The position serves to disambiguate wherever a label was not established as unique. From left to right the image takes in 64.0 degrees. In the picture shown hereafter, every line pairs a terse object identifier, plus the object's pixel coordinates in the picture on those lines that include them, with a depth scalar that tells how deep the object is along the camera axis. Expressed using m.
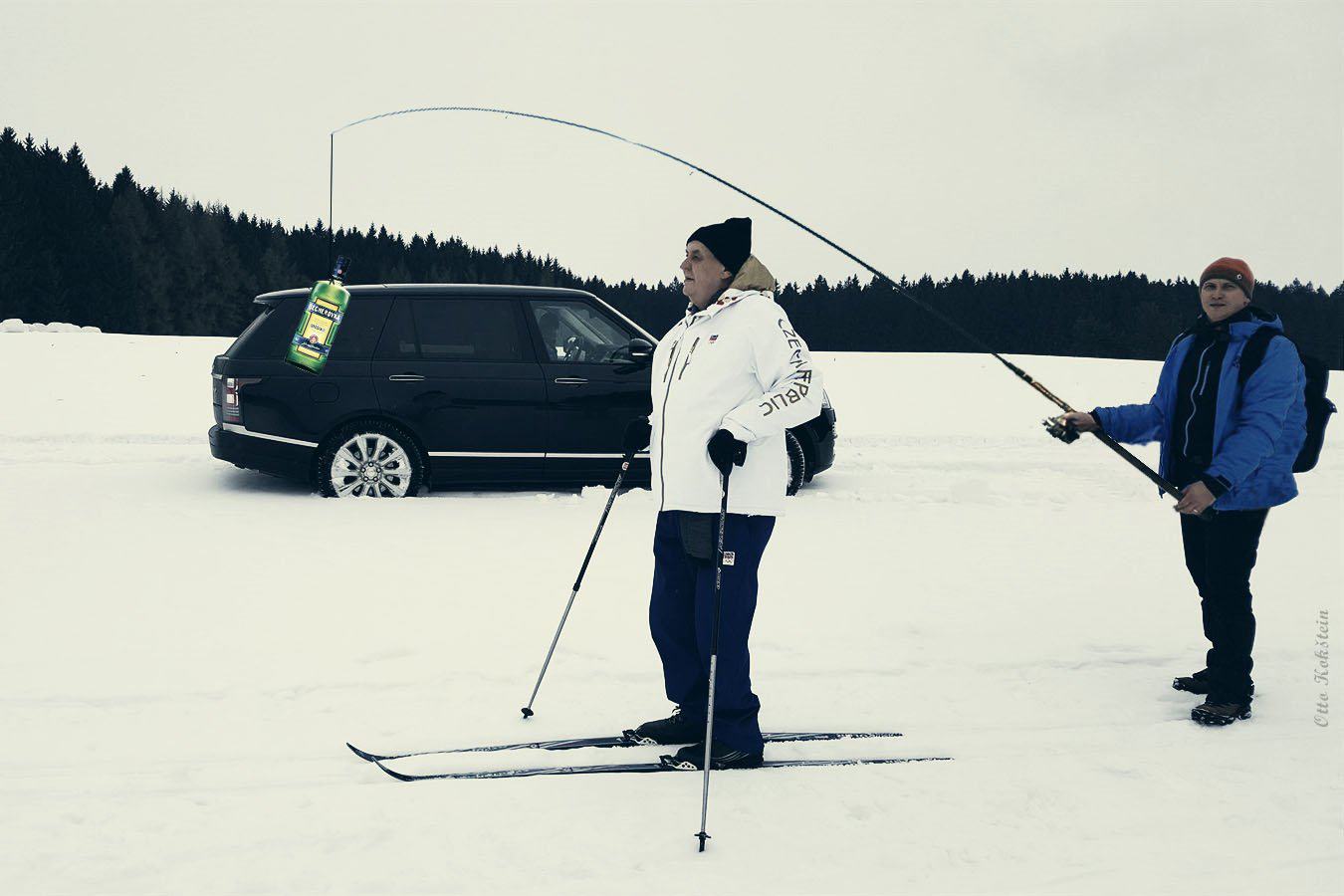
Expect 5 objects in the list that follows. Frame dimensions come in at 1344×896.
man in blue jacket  4.08
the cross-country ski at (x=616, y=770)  3.63
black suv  8.81
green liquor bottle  8.67
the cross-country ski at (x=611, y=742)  3.76
